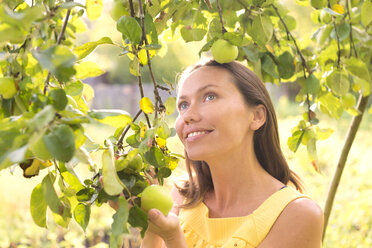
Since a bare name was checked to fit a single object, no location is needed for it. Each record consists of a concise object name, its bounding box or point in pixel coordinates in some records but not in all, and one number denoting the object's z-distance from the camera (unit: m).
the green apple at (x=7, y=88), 0.60
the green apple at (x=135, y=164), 0.67
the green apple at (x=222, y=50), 0.83
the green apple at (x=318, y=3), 1.03
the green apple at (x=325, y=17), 1.06
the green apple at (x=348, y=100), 1.14
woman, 1.05
